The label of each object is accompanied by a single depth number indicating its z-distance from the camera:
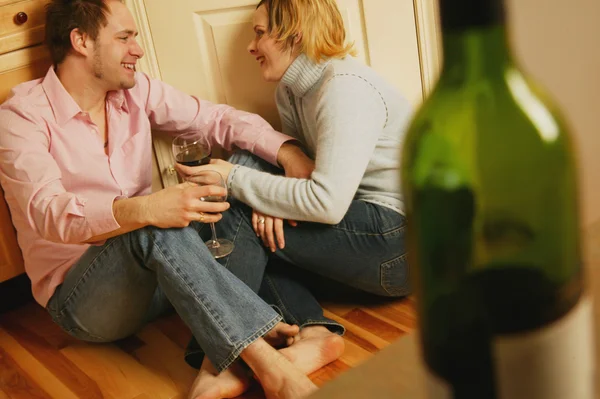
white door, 1.87
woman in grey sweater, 1.62
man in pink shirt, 1.52
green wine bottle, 0.35
